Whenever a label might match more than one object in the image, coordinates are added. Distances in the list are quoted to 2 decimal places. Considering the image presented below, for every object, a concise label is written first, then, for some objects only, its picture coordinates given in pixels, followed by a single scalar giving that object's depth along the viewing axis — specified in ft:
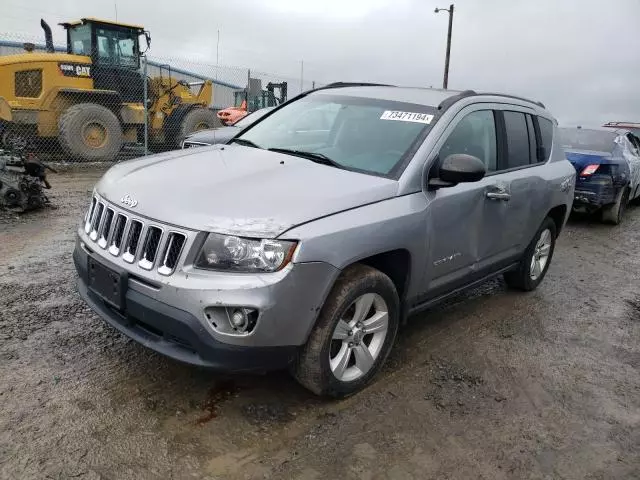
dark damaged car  28.25
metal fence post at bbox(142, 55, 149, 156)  38.60
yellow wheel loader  38.37
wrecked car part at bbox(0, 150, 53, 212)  22.47
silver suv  8.77
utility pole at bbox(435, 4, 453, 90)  88.04
